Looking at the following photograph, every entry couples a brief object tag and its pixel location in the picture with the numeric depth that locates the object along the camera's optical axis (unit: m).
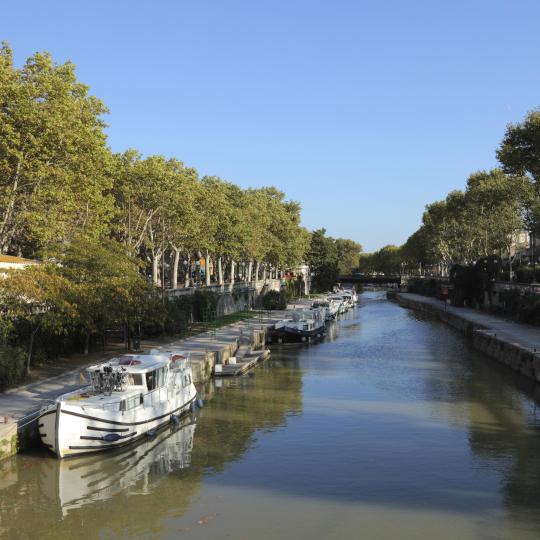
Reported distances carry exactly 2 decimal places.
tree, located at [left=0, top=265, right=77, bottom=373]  33.41
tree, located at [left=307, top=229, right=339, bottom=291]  164.00
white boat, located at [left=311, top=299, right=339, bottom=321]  98.51
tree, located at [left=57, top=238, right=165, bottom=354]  38.50
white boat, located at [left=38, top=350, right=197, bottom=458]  25.88
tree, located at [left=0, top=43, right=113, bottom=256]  39.62
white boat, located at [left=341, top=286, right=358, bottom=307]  141.34
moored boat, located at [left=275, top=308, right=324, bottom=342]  70.75
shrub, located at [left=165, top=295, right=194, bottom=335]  56.41
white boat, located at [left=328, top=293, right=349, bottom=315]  116.62
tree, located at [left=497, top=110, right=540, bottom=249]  58.94
